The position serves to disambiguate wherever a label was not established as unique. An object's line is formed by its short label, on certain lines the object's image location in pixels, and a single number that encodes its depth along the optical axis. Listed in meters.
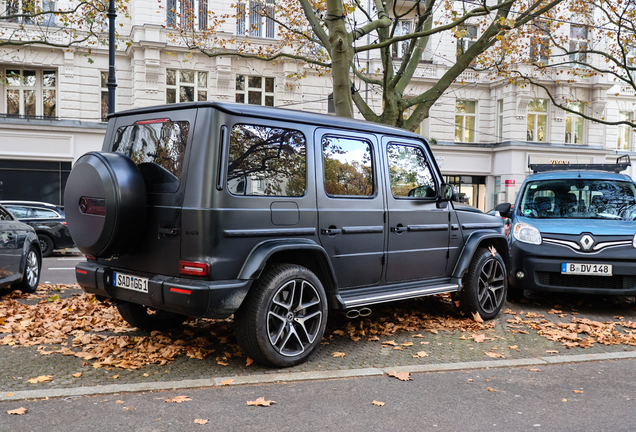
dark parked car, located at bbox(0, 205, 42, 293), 7.74
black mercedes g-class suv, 4.46
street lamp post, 12.46
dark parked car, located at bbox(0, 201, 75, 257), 15.27
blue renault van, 7.25
